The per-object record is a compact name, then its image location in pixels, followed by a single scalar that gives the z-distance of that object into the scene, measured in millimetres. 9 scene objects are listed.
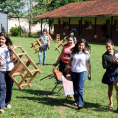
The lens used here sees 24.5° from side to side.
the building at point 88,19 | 29622
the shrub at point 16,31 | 42875
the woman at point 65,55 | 6583
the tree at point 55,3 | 45047
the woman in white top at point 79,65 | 5934
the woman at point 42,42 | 12392
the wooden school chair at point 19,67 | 5611
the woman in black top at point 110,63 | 5805
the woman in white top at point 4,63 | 5508
